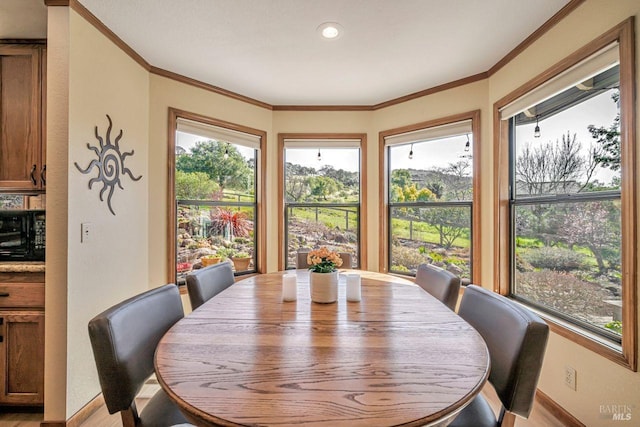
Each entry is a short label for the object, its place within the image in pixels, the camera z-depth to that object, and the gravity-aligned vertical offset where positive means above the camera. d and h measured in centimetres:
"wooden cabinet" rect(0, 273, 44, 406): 189 -80
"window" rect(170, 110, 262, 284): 294 +20
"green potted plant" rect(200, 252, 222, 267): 311 -45
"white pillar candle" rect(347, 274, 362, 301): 162 -39
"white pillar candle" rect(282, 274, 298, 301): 164 -39
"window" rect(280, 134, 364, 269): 358 +21
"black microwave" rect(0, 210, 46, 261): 201 -17
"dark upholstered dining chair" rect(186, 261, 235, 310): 176 -42
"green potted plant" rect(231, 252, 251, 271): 335 -50
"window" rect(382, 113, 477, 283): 295 +20
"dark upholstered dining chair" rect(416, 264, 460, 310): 171 -41
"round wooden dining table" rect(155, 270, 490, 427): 73 -46
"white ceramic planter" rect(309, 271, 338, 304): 158 -37
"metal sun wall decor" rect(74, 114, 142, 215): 208 +36
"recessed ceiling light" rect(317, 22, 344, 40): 204 +128
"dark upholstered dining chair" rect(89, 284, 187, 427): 104 -51
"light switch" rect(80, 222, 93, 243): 194 -11
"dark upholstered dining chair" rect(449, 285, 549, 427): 103 -50
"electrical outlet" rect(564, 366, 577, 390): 183 -98
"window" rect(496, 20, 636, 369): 161 +10
